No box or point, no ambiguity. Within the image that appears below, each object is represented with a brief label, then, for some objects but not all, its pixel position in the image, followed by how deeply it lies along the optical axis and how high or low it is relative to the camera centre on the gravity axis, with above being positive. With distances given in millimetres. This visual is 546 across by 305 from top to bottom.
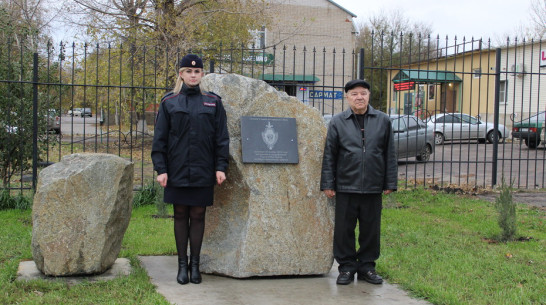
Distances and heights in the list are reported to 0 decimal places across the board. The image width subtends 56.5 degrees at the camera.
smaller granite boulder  4168 -675
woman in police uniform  4168 -163
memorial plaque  4531 -48
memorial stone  4465 -682
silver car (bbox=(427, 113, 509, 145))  19578 +271
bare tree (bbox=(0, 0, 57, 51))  9297 +2427
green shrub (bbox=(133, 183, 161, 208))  8180 -1039
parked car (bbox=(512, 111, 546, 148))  16797 +367
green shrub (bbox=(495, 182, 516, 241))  5961 -905
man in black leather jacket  4348 -327
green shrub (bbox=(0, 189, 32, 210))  7625 -1083
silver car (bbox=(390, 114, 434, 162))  13023 -105
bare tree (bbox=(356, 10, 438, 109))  30562 +6291
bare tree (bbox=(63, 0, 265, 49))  14234 +3365
